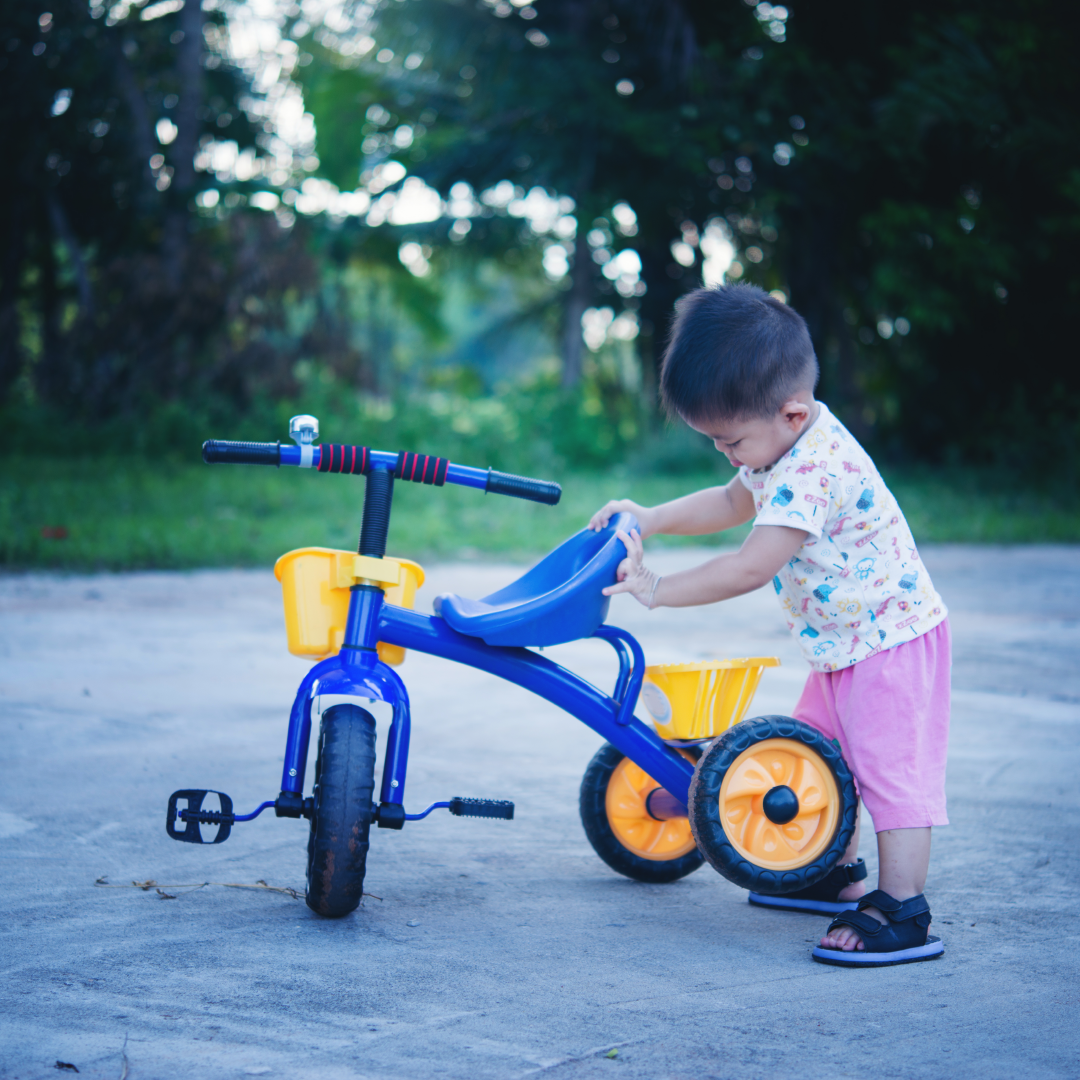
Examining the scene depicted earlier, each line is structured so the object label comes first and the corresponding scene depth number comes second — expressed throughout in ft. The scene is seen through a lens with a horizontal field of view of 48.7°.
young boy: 6.97
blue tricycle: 6.72
